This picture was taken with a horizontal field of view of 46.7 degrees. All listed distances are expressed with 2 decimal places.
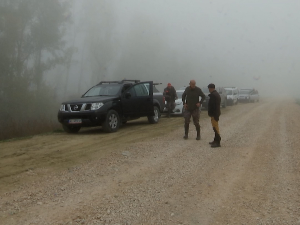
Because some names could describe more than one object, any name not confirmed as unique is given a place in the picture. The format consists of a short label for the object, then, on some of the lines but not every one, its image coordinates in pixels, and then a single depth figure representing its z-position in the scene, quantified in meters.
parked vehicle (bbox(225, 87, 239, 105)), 31.27
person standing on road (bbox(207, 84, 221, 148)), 9.38
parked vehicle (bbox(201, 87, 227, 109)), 26.88
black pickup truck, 11.88
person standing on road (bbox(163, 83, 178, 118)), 18.17
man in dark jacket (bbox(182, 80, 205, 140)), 10.58
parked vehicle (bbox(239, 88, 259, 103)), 38.62
